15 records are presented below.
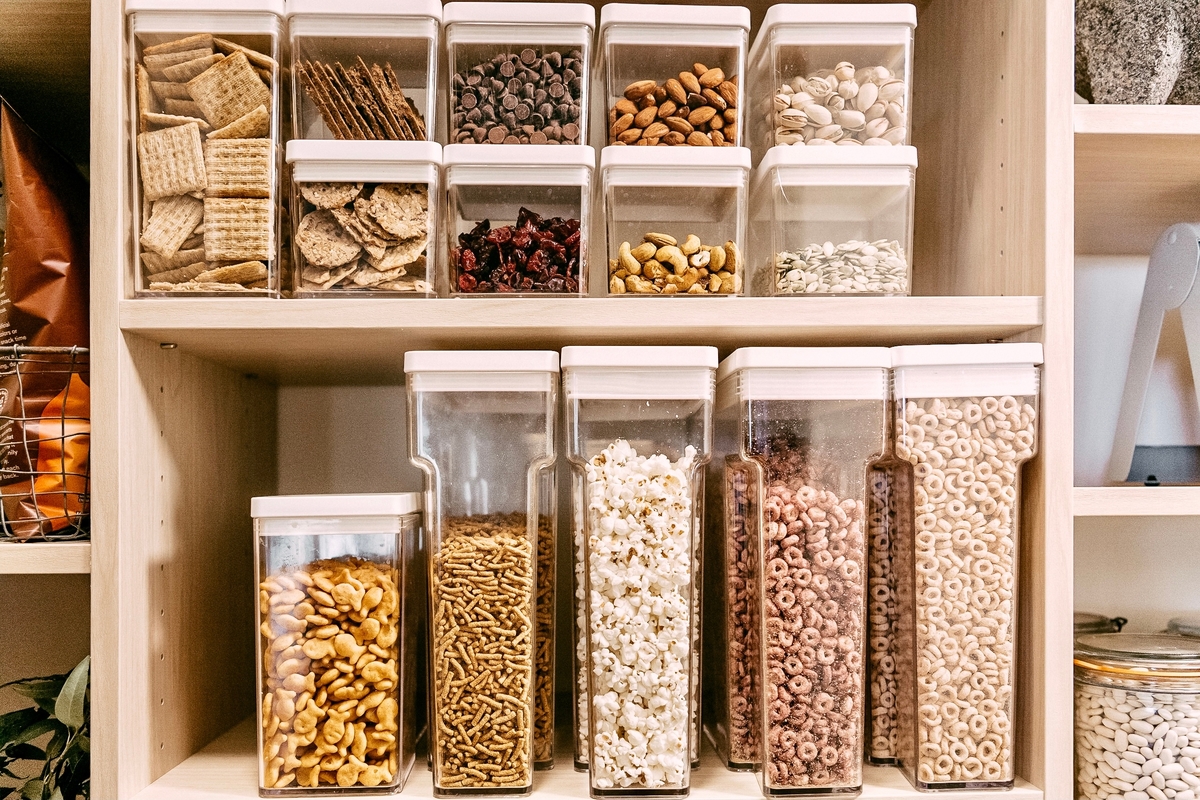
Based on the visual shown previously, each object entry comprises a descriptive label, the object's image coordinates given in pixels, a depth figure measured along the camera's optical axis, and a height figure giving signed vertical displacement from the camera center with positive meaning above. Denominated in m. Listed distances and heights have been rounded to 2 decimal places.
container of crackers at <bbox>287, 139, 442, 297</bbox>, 0.84 +0.17
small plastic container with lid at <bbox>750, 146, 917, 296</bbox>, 0.88 +0.17
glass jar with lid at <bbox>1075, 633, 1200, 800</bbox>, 0.85 -0.33
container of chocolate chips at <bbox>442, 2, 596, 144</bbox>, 0.87 +0.32
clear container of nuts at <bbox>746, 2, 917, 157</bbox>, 0.90 +0.33
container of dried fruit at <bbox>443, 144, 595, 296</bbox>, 0.86 +0.17
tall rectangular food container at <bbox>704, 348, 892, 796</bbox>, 0.82 -0.15
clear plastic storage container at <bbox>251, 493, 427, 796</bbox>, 0.83 -0.24
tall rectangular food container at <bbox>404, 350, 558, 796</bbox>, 0.83 -0.15
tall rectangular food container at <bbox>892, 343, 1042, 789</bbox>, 0.83 -0.15
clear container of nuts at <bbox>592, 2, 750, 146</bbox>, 0.89 +0.33
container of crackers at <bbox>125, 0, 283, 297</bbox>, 0.83 +0.23
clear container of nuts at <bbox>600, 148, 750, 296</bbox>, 0.87 +0.17
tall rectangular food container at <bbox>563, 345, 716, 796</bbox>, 0.81 -0.15
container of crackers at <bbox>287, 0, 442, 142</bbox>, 0.86 +0.32
